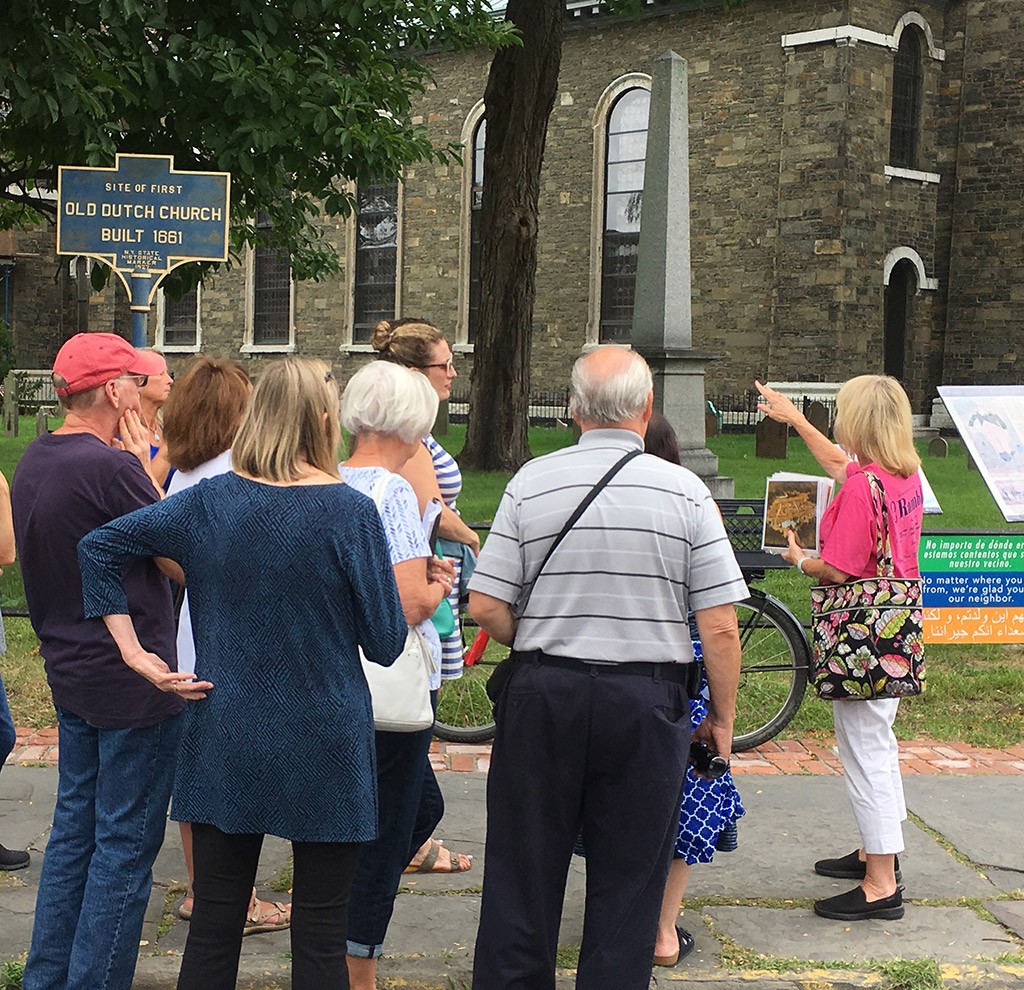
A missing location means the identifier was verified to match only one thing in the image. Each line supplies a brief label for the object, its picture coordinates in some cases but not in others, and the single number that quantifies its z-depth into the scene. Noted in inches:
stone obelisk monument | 492.1
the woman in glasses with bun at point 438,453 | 166.2
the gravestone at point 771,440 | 818.8
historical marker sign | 317.7
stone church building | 1069.8
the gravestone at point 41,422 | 770.2
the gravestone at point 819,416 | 959.0
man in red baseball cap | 142.0
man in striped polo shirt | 136.1
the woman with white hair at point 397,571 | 143.1
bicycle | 264.8
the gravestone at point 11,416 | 993.5
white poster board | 308.2
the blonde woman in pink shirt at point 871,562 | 186.5
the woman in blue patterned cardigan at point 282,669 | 125.9
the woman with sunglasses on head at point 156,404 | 177.7
